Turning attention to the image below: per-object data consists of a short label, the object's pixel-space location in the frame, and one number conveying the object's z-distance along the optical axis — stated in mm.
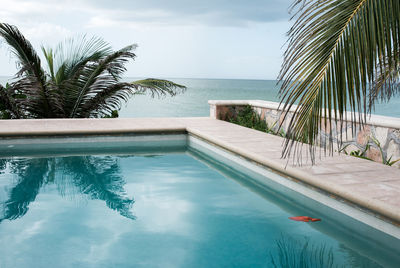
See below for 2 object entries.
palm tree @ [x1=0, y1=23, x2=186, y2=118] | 9727
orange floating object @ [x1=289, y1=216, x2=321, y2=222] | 4218
